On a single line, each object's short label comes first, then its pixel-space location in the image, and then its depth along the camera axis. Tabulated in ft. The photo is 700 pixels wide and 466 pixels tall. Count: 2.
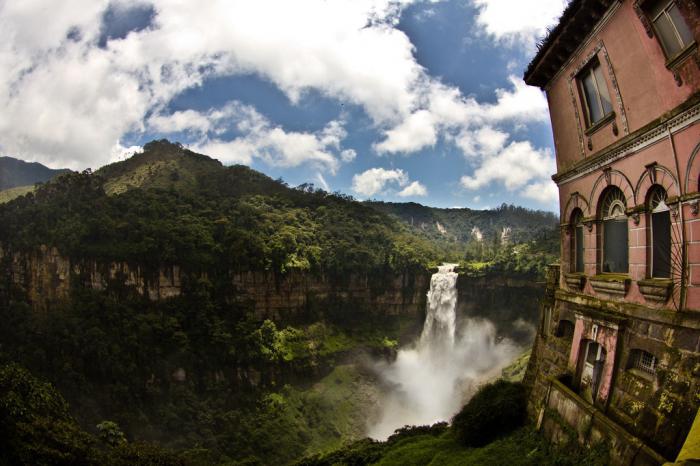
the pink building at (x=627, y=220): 22.62
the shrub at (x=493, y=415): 42.47
